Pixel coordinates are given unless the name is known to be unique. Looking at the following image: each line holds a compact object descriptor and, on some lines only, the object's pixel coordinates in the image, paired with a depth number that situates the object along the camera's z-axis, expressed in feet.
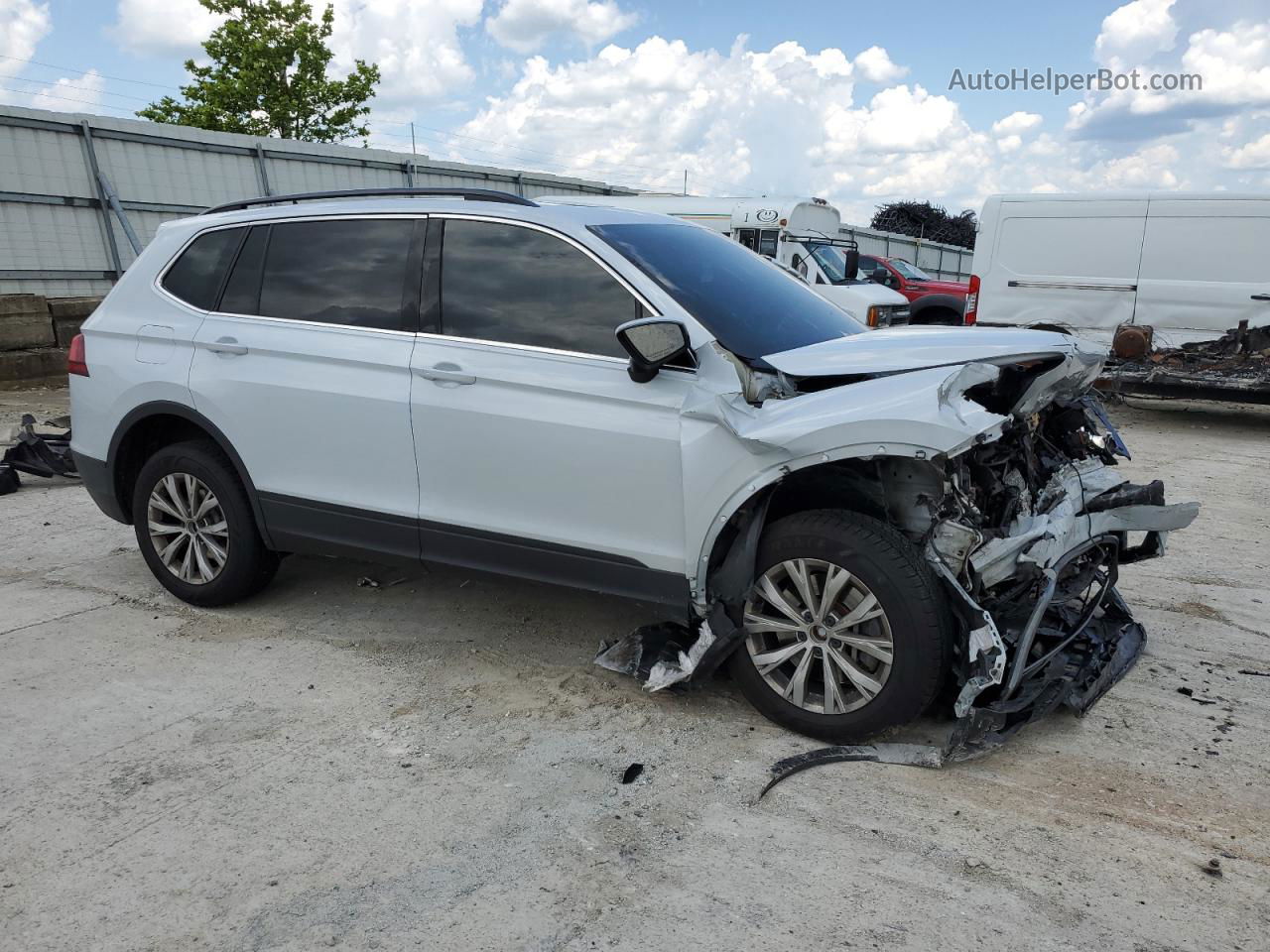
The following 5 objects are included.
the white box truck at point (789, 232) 45.68
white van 32.37
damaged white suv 10.49
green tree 89.97
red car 54.49
